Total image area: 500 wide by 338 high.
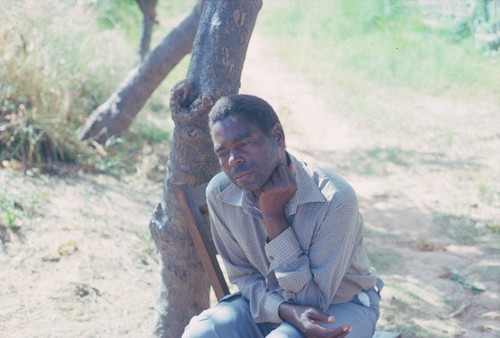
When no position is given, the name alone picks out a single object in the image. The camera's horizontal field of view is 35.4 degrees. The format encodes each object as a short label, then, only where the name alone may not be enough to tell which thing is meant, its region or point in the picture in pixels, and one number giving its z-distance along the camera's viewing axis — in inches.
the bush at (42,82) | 273.0
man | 118.0
